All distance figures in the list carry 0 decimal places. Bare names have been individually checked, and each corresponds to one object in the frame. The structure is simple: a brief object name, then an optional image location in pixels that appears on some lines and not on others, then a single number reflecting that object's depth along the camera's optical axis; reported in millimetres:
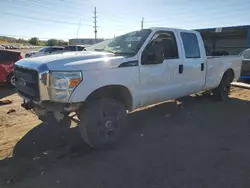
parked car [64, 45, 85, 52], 13524
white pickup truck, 2769
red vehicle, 7326
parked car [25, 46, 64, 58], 14019
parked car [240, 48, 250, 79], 8408
